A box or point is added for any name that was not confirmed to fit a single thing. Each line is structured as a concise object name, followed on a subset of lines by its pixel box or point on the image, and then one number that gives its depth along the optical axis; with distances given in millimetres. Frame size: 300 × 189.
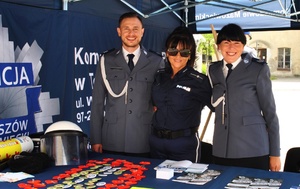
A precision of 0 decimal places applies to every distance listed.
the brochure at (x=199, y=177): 1844
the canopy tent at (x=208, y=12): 4469
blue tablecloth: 1789
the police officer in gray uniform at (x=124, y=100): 2637
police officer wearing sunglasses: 2416
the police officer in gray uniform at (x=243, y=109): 2373
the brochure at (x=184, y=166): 2008
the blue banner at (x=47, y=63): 2859
